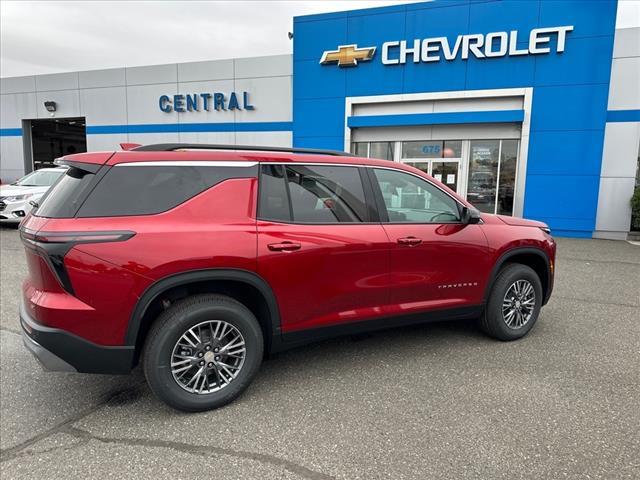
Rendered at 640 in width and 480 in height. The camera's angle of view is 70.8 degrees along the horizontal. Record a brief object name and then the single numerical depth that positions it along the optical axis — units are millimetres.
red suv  2717
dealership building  12055
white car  11680
